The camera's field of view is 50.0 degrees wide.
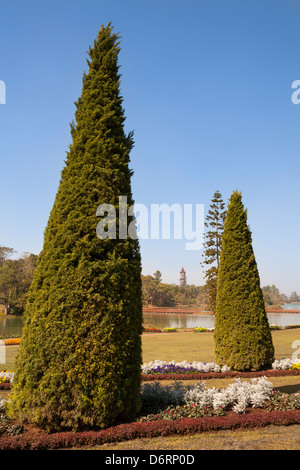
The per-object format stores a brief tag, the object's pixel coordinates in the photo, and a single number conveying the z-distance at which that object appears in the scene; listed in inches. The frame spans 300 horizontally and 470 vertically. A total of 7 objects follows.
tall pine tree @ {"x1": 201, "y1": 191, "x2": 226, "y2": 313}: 1087.0
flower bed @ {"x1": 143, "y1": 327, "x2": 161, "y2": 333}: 985.9
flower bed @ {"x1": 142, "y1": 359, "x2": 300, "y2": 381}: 346.6
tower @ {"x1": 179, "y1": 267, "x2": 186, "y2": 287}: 7194.4
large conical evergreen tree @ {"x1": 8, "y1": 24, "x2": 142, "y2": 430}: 169.8
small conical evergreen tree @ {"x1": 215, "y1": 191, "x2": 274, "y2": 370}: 380.5
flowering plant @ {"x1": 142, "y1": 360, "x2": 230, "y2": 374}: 368.2
